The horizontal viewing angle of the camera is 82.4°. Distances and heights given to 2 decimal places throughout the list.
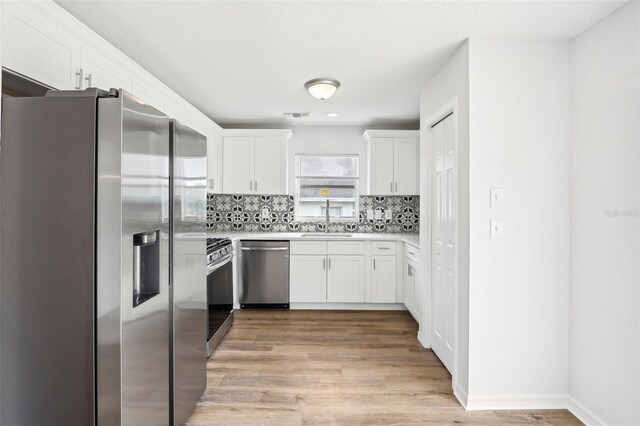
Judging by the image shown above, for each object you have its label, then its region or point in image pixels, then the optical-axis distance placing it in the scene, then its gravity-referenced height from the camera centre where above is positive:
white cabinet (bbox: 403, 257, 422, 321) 3.79 -0.83
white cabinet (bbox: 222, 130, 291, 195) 4.80 +0.67
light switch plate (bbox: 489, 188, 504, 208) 2.35 +0.11
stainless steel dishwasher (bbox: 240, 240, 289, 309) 4.47 -0.72
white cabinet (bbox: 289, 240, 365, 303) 4.49 -0.72
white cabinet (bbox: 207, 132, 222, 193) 4.37 +0.60
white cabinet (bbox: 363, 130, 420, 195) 4.77 +0.67
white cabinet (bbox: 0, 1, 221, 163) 1.68 +0.89
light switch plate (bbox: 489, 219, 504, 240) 2.35 -0.10
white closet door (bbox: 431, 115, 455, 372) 2.78 -0.22
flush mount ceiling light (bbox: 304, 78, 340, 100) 3.15 +1.11
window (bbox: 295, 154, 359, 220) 5.22 +0.39
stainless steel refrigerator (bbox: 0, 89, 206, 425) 1.43 -0.18
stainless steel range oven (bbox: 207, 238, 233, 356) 3.09 -0.71
